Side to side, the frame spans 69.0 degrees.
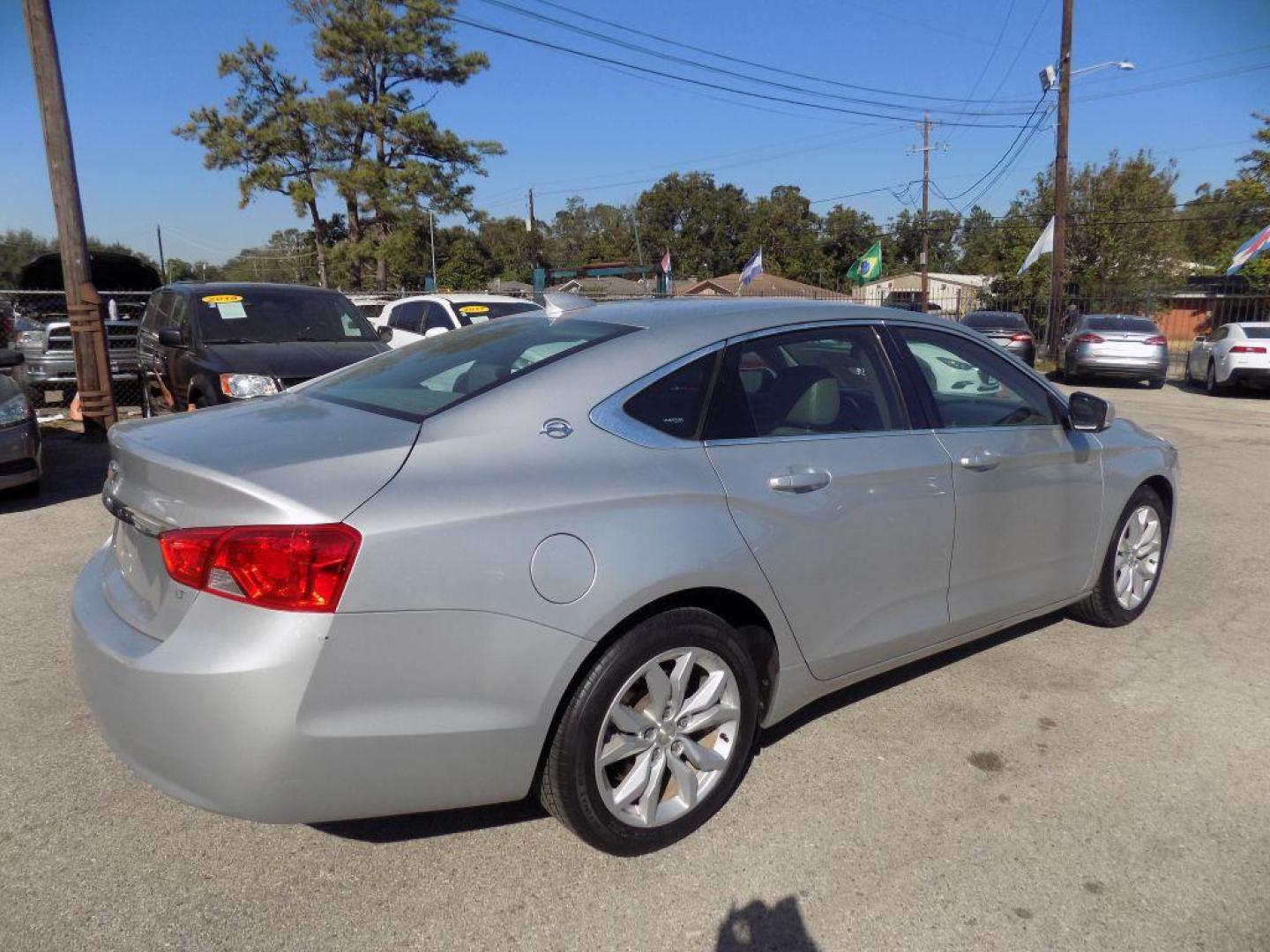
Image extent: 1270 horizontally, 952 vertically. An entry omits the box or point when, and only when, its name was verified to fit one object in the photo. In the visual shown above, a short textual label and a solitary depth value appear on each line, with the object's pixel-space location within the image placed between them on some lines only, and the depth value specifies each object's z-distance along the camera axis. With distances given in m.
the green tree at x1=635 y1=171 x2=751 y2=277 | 87.44
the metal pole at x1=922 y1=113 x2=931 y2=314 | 44.22
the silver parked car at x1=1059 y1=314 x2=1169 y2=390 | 17.08
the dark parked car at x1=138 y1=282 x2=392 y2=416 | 7.67
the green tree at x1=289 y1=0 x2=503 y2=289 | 34.03
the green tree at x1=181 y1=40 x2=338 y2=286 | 35.25
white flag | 23.72
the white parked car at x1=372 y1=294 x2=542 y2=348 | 12.69
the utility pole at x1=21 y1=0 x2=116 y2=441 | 9.25
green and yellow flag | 30.22
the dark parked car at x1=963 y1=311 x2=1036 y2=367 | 19.19
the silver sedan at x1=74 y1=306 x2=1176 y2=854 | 2.16
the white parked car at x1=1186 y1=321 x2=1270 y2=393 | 15.55
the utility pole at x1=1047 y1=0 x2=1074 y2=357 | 23.30
